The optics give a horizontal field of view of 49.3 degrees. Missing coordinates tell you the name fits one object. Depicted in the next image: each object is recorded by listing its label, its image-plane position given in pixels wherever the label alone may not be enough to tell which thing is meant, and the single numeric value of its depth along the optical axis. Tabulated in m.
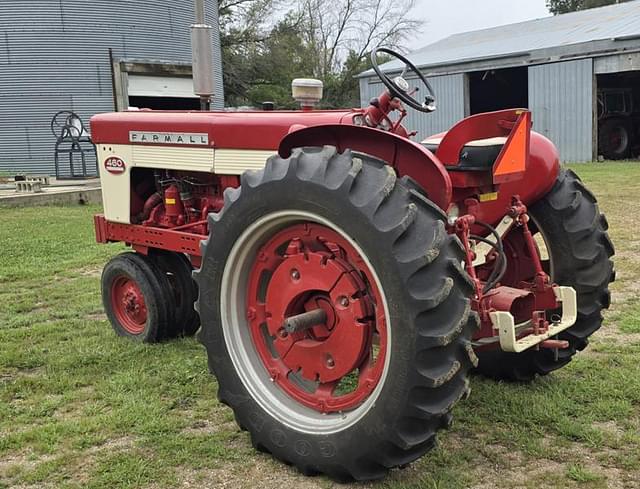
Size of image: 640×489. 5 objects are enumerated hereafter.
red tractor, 2.38
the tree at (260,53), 33.16
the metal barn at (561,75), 18.95
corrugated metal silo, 16.86
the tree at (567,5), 45.82
